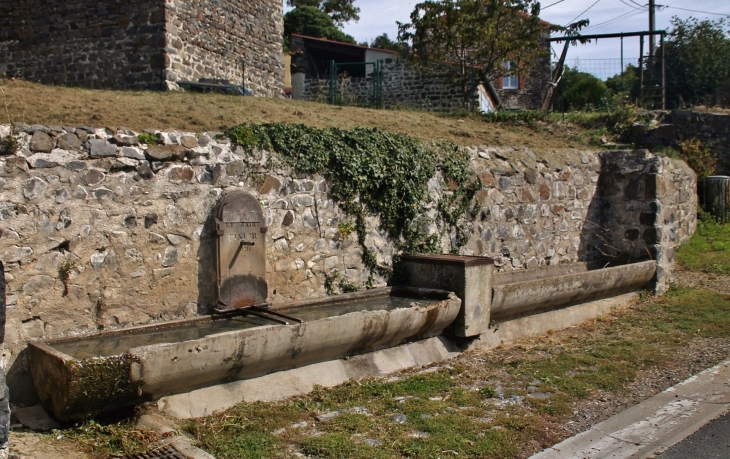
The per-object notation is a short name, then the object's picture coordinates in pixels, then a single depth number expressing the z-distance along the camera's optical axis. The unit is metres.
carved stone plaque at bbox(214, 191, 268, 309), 5.88
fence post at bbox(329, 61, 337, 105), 14.62
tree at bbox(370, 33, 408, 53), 42.31
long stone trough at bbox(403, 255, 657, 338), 6.73
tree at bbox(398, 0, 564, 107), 16.73
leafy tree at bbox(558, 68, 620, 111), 25.35
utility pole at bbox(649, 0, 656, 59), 24.78
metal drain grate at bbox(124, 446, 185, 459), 4.07
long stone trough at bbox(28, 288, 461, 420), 4.24
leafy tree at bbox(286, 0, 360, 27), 43.31
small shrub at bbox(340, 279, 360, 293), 6.97
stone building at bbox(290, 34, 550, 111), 17.81
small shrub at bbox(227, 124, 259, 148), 6.20
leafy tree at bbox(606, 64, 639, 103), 31.23
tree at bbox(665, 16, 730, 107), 24.38
